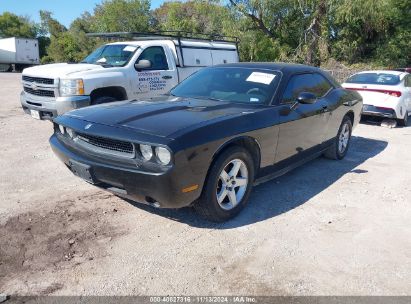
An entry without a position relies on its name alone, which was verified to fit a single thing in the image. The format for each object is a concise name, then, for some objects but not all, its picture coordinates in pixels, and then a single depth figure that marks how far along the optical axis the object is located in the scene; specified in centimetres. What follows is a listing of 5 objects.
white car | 901
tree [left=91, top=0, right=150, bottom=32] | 4988
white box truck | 3175
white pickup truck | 680
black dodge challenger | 324
